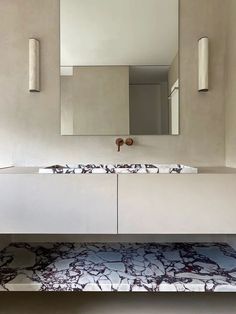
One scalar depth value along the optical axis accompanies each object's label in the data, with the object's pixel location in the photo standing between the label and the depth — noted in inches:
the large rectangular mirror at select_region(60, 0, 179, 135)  78.6
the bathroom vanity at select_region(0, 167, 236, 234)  55.1
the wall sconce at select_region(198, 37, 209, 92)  76.1
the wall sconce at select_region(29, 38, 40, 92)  76.6
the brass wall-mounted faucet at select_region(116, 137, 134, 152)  78.3
